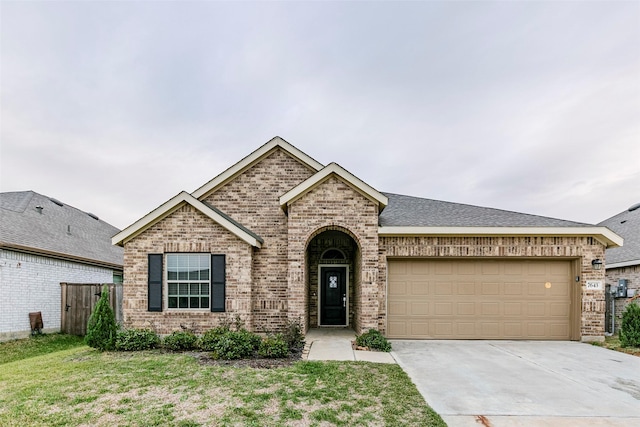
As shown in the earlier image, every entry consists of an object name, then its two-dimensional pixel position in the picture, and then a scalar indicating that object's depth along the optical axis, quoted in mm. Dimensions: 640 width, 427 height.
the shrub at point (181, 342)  8711
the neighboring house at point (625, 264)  12586
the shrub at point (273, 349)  7795
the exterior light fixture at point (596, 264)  10094
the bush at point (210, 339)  8664
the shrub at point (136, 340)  8719
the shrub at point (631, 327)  9492
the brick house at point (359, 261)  9625
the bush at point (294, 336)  8755
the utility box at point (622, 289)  12758
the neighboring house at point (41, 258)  10578
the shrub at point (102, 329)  8562
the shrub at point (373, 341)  8742
